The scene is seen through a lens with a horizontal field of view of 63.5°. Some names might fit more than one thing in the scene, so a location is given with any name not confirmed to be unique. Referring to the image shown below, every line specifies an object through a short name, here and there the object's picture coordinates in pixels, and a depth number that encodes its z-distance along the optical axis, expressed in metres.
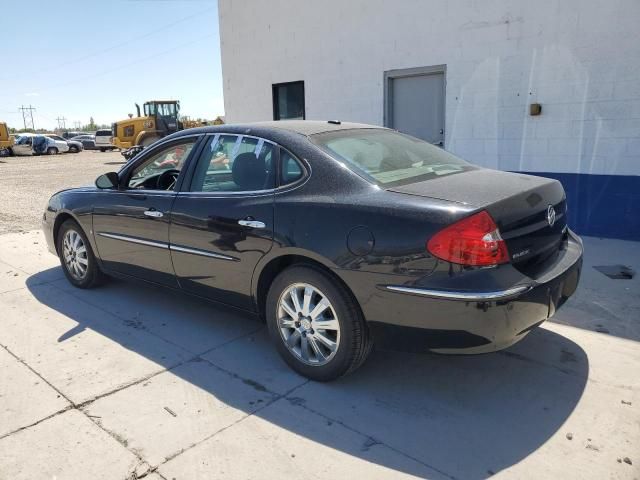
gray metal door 7.70
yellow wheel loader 28.47
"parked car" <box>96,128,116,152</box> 38.91
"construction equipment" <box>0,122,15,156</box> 33.90
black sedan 2.62
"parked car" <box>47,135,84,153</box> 38.75
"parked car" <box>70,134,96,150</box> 45.12
